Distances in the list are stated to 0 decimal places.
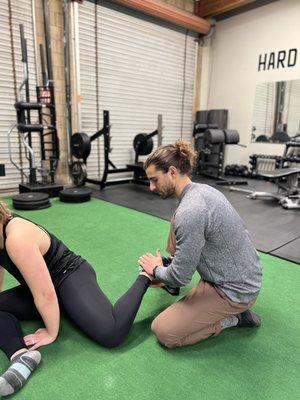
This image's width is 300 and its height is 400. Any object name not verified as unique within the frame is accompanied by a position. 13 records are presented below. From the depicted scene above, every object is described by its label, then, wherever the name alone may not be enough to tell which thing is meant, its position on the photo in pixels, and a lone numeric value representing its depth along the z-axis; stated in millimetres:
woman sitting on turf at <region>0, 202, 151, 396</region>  1396
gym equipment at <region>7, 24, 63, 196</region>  4711
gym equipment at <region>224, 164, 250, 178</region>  7766
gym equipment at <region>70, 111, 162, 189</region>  5531
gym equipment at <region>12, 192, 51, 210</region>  4316
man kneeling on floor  1471
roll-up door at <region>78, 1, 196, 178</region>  6120
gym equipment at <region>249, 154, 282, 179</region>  7401
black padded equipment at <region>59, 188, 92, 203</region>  4785
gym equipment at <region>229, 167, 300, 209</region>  4707
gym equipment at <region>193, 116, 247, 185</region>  6719
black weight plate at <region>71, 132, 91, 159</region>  5438
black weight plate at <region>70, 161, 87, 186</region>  5684
